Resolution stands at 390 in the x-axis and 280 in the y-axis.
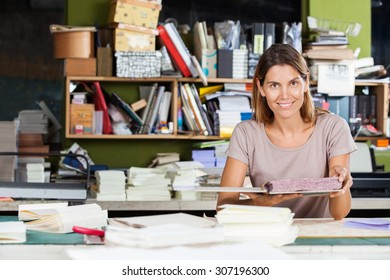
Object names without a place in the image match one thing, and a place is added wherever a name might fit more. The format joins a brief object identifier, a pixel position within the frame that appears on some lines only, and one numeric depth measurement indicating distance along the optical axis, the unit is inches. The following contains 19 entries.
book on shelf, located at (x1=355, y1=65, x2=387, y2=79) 262.3
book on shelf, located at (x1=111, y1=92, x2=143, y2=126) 251.3
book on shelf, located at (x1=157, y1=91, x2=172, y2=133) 252.8
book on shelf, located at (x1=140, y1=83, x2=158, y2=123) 252.8
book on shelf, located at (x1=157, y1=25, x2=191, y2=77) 250.5
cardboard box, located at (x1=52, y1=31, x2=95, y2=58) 246.8
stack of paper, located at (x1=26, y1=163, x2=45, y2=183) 231.3
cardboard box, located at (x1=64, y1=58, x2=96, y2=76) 247.9
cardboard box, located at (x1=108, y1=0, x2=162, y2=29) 244.1
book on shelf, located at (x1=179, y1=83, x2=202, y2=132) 251.4
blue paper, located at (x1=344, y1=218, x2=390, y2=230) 116.6
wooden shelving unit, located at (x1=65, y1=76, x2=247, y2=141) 247.3
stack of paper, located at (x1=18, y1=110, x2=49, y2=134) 259.3
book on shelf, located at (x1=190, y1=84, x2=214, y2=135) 252.1
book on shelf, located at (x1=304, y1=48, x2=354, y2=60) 255.6
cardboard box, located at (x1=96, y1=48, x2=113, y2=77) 248.5
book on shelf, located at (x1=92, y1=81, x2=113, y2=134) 250.5
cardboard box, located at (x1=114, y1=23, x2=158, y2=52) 246.2
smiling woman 136.3
